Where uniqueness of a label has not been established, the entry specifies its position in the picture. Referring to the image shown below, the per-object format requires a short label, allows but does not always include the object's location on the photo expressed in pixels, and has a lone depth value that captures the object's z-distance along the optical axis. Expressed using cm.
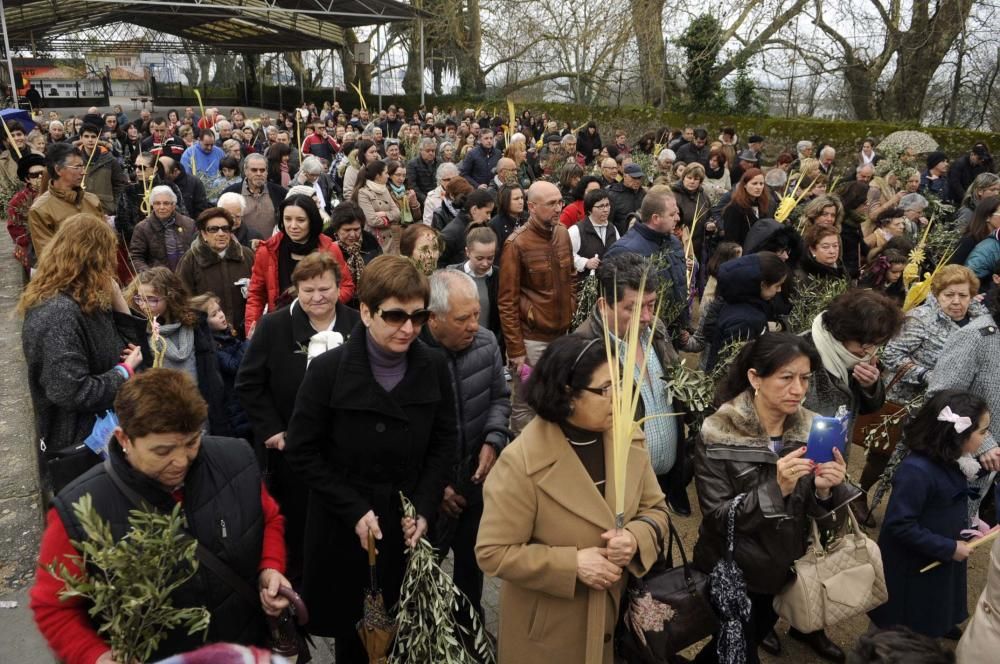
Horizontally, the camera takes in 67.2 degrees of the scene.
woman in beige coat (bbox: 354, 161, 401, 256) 762
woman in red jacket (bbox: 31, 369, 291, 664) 207
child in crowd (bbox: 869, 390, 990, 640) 315
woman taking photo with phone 275
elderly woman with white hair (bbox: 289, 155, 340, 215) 864
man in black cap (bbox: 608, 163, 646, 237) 807
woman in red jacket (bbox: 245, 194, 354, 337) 477
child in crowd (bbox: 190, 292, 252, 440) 407
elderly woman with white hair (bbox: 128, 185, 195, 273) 601
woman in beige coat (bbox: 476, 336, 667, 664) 236
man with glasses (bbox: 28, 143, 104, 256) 558
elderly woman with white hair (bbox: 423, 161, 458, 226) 787
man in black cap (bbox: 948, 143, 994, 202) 1068
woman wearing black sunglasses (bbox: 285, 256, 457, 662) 279
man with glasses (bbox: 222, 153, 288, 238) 706
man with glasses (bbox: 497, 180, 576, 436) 500
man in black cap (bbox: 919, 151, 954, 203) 1096
